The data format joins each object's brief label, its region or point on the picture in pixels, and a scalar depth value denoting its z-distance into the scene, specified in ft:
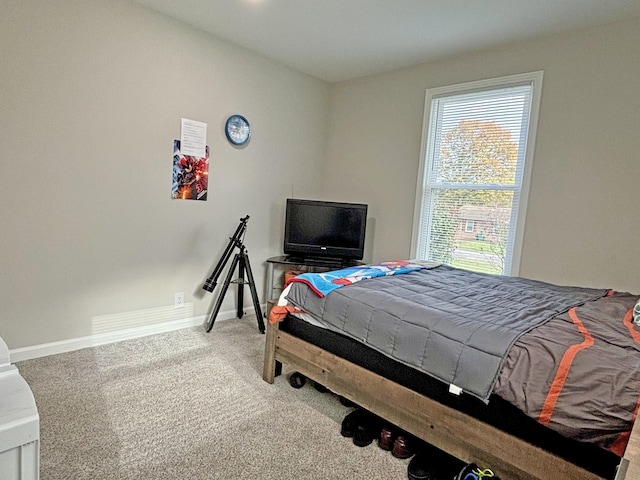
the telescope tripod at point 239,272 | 10.48
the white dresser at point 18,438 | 2.53
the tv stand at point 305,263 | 11.60
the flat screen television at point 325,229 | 12.09
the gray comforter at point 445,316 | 4.75
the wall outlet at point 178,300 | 10.68
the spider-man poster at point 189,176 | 10.18
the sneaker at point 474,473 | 4.43
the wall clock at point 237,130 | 11.12
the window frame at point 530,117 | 9.52
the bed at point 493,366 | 3.89
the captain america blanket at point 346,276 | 6.83
